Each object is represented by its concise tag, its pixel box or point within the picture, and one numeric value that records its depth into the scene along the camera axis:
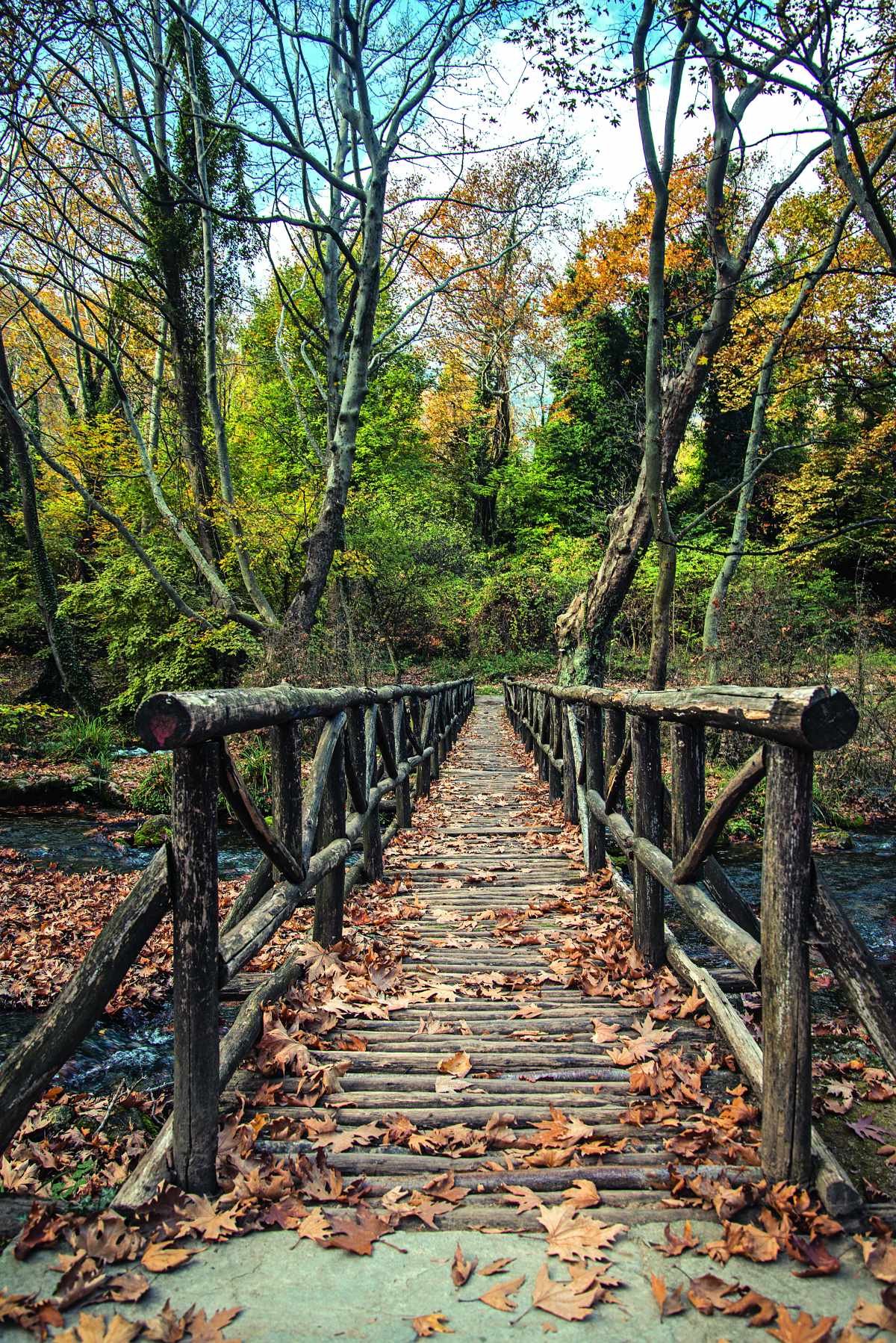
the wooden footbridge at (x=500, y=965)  2.24
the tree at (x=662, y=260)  8.98
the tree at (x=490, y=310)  21.41
